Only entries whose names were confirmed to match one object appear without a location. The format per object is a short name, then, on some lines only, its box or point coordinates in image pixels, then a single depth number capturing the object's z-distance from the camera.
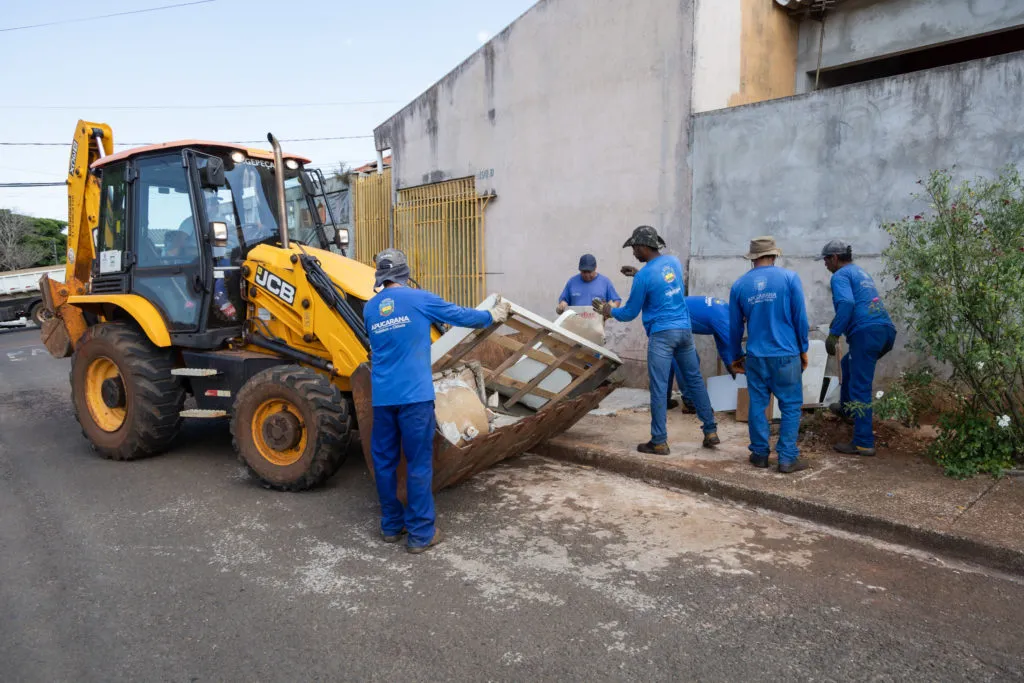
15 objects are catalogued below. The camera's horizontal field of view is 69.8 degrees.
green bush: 4.88
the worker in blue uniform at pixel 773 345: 5.43
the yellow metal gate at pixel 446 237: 11.14
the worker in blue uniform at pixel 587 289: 7.98
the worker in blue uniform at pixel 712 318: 7.22
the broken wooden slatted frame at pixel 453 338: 4.89
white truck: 20.77
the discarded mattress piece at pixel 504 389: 4.68
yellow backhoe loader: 5.27
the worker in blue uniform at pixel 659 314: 5.96
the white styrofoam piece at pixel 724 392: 7.43
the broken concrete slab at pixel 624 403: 7.87
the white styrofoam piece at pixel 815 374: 6.88
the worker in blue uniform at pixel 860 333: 5.76
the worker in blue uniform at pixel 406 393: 4.27
